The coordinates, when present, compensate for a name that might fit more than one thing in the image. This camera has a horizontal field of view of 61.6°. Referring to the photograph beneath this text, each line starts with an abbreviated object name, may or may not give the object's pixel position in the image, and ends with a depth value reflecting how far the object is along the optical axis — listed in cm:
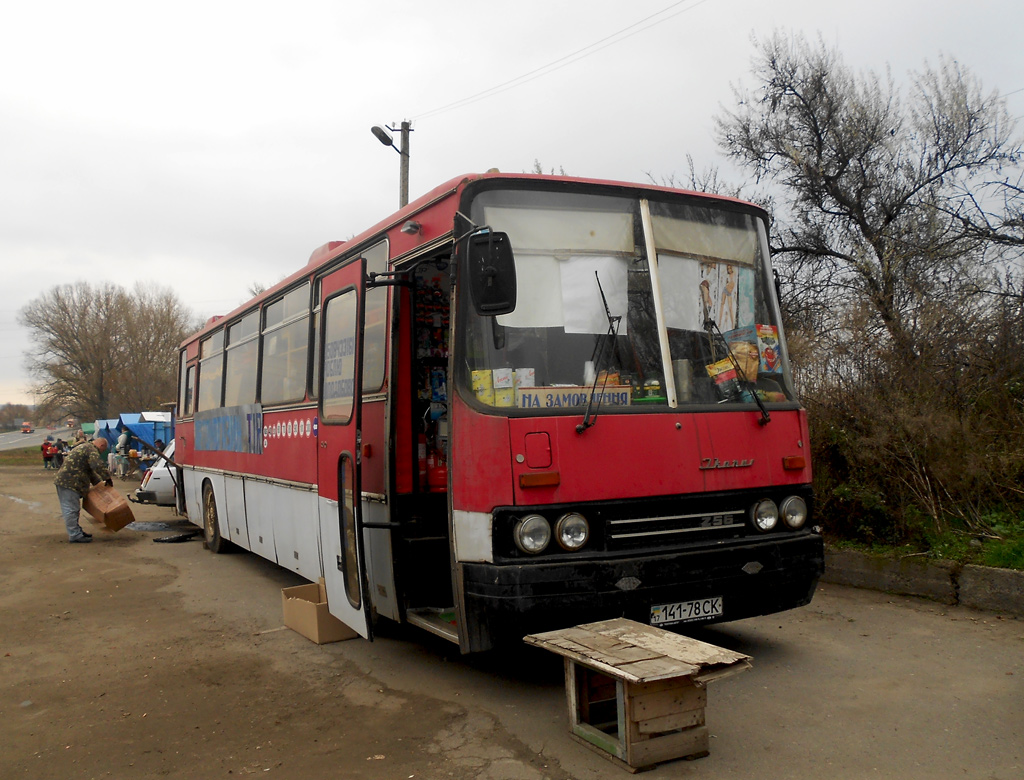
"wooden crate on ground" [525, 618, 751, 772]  402
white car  1820
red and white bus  488
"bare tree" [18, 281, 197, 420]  5741
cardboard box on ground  696
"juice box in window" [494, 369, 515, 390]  500
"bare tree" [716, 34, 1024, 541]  816
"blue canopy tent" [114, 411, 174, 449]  3266
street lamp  1980
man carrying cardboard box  1374
